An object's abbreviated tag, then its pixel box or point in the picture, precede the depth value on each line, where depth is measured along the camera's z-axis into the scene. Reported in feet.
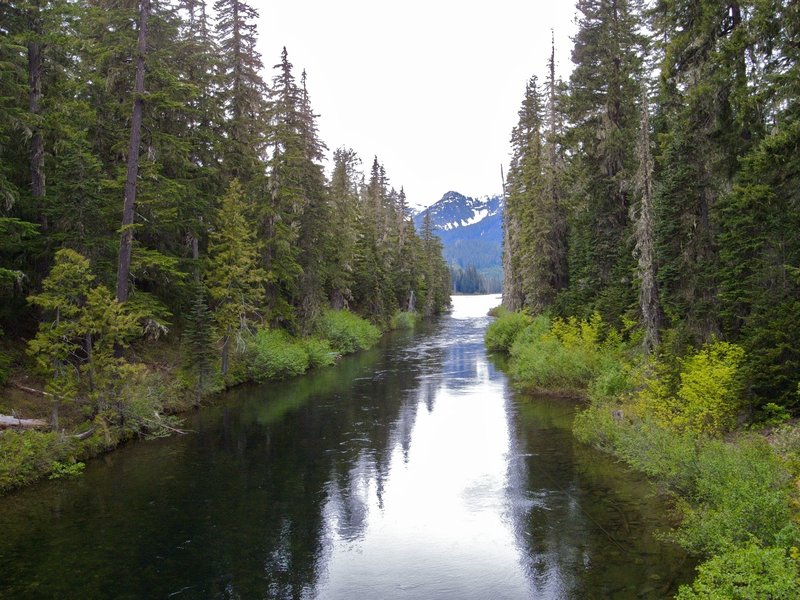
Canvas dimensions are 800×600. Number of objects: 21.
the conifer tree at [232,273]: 89.25
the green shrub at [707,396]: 45.91
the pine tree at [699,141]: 51.85
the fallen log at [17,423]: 50.94
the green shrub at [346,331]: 138.21
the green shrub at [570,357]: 80.07
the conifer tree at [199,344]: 81.76
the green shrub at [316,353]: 117.60
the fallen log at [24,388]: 61.11
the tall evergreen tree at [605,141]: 88.07
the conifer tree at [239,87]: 103.14
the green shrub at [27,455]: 45.70
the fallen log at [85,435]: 54.44
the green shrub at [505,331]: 132.20
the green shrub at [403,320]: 220.51
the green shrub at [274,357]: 99.55
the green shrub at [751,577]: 21.83
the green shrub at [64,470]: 49.85
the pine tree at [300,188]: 110.32
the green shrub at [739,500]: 28.45
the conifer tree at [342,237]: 148.46
